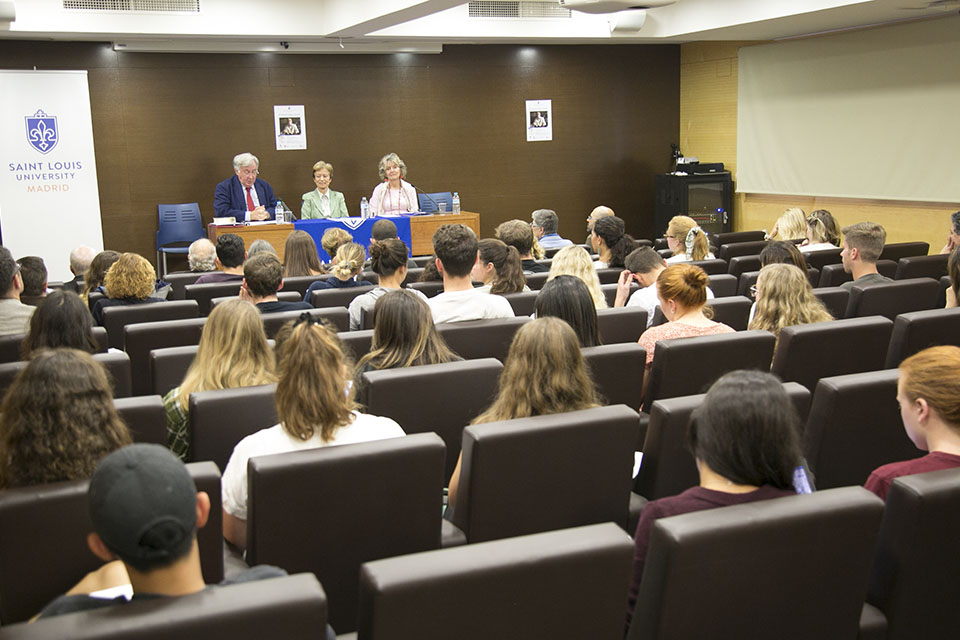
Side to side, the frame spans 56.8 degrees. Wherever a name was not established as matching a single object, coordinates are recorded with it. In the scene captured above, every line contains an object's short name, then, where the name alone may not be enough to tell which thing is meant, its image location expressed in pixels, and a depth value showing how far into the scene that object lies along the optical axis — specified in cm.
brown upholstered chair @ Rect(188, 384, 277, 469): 282
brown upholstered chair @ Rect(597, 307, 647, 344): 432
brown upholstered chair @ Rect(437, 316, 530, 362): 408
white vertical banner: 917
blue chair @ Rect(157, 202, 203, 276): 1005
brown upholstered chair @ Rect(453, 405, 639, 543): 245
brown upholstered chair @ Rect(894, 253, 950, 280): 586
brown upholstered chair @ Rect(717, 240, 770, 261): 742
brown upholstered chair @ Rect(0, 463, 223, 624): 199
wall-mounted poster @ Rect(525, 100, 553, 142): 1184
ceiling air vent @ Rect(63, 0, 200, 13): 878
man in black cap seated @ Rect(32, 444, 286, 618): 147
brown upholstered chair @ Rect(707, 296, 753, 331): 457
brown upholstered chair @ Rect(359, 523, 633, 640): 161
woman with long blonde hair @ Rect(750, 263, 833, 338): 419
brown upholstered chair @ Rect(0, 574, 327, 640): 139
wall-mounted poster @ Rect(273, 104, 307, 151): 1058
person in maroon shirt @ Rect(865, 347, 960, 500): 230
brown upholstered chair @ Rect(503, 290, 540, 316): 487
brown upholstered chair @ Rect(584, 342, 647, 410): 348
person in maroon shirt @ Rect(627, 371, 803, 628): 203
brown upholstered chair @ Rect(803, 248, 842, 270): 663
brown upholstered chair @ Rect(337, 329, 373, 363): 395
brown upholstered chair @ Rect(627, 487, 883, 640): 180
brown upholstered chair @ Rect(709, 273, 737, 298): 538
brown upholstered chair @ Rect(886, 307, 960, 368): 399
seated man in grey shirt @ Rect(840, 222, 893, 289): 516
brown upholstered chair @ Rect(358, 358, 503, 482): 308
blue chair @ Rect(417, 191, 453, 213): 1044
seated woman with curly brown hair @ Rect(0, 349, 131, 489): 209
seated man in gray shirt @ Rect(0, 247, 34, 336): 446
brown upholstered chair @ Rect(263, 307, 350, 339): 430
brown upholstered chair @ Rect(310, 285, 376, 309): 514
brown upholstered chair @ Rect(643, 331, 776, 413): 360
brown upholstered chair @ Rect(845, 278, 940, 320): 486
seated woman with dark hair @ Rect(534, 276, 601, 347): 371
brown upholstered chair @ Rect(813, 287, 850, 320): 485
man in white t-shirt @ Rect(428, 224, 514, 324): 435
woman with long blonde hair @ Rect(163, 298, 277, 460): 309
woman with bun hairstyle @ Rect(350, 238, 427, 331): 473
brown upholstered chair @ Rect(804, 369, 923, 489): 294
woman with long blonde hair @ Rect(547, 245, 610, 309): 500
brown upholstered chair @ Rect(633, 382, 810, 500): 275
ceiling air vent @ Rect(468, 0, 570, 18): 1030
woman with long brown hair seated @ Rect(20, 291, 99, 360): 360
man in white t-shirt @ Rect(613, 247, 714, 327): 502
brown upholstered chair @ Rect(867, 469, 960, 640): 206
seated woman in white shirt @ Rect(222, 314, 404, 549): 250
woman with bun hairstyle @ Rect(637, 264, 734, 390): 395
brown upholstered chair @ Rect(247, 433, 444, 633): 220
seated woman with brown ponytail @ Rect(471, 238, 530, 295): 495
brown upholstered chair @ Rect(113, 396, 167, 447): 269
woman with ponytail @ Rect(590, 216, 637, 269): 608
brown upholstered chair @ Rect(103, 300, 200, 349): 470
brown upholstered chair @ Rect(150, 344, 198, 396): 362
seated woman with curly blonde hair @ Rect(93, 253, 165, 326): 486
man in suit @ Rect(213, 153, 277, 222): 949
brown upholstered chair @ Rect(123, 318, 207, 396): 421
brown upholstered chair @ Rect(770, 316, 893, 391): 377
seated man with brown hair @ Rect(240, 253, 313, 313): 442
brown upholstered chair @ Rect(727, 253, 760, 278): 648
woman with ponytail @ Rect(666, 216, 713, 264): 642
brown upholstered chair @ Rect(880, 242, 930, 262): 676
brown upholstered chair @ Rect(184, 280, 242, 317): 544
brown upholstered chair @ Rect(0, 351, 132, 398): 327
